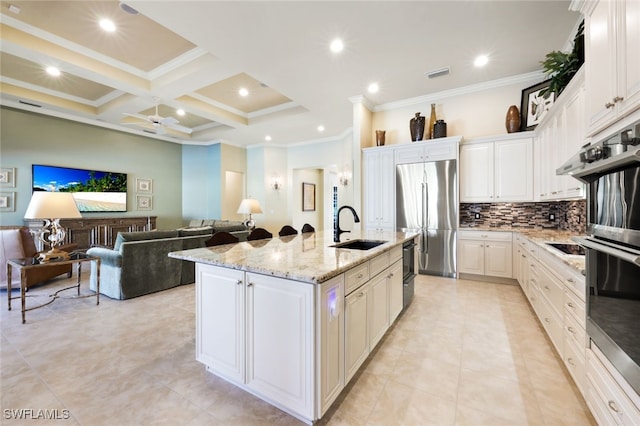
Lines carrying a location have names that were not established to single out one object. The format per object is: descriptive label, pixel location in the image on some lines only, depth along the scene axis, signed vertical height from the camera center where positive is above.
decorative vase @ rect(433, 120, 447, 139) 4.41 +1.40
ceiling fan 4.28 +1.53
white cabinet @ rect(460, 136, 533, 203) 3.98 +0.67
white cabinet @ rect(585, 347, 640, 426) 1.08 -0.84
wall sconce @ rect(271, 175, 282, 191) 8.09 +0.92
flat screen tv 5.39 +0.63
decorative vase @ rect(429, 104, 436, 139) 4.57 +1.64
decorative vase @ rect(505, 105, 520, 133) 4.03 +1.44
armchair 3.68 -0.55
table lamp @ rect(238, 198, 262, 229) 5.91 +0.13
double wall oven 1.09 -0.15
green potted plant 2.42 +1.47
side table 2.84 -0.60
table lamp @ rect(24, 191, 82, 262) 2.90 +0.02
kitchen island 1.40 -0.65
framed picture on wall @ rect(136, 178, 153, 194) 6.94 +0.74
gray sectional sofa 3.48 -0.72
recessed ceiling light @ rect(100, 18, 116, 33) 3.07 +2.26
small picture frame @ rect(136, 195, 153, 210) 6.93 +0.29
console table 5.40 -0.34
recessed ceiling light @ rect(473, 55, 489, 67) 3.50 +2.08
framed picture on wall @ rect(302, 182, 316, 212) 8.63 +0.54
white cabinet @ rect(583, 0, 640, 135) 1.30 +0.86
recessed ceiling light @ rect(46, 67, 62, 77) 3.93 +2.24
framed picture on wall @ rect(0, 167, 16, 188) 4.93 +0.70
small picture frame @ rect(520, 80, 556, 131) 3.66 +1.56
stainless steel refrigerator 4.29 +0.06
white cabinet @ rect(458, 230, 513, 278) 3.98 -0.64
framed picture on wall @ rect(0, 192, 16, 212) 4.92 +0.23
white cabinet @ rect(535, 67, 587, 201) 2.37 +0.79
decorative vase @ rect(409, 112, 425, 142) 4.53 +1.48
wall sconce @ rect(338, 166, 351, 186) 7.22 +1.02
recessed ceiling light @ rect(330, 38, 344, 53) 3.10 +2.03
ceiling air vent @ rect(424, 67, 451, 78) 3.79 +2.07
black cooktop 2.08 -0.31
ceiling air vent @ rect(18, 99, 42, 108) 4.86 +2.08
